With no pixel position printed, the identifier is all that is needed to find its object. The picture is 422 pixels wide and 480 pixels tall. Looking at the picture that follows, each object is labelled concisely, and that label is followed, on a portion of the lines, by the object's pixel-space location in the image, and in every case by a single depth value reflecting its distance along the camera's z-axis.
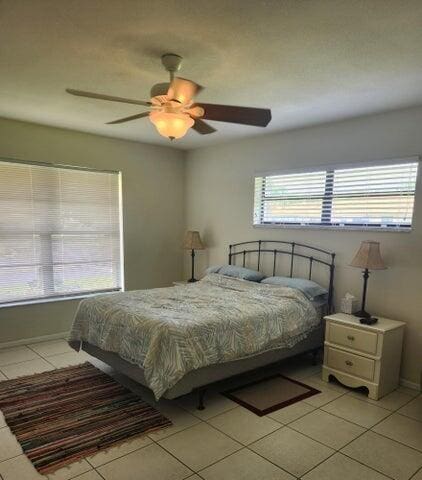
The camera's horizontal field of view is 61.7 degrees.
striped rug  2.36
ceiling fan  2.12
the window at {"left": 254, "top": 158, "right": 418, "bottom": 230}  3.34
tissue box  3.48
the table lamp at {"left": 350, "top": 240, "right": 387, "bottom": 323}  3.18
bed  2.62
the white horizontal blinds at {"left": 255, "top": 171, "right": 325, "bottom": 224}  4.00
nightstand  3.06
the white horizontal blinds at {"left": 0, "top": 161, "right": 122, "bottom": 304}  4.11
